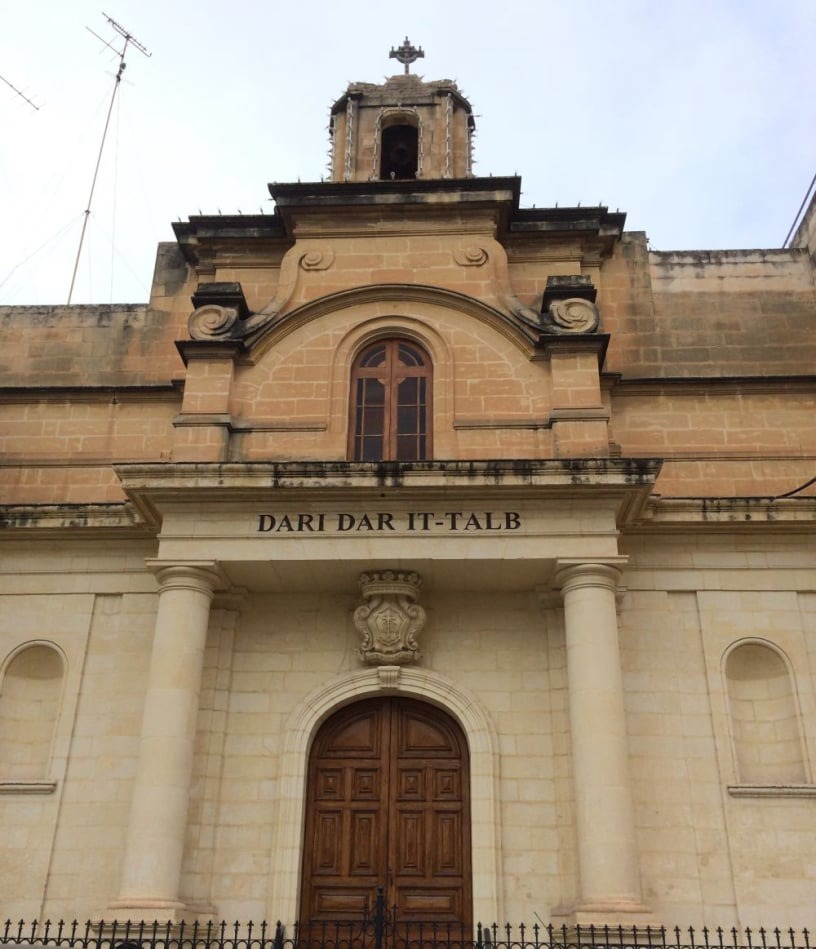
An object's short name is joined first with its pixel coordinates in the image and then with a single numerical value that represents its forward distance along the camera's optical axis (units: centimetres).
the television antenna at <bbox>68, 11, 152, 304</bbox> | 2186
